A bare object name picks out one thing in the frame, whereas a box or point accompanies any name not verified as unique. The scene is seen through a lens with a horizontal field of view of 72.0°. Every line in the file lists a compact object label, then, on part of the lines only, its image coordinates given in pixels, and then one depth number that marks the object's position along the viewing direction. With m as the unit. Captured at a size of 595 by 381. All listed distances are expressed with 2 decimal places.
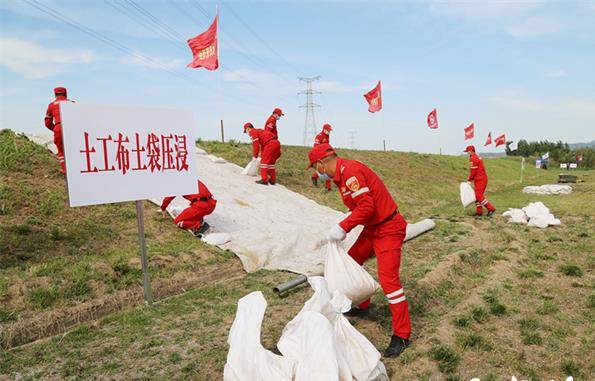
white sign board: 3.84
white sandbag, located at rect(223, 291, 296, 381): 2.50
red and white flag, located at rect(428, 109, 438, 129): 29.44
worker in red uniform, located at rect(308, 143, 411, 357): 3.54
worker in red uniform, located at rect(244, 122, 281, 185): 10.91
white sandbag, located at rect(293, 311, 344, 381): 2.38
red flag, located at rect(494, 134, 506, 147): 28.70
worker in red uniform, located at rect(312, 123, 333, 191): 12.21
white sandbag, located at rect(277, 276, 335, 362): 2.67
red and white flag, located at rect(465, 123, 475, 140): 29.19
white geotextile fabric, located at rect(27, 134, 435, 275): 6.45
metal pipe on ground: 4.89
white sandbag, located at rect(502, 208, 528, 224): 9.34
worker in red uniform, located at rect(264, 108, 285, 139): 11.52
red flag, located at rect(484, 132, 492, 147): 31.83
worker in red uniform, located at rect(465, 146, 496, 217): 10.07
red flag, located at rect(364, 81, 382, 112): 22.62
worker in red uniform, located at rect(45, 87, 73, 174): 7.42
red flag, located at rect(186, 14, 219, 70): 13.38
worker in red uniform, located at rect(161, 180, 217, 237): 6.89
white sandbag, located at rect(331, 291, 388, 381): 2.68
